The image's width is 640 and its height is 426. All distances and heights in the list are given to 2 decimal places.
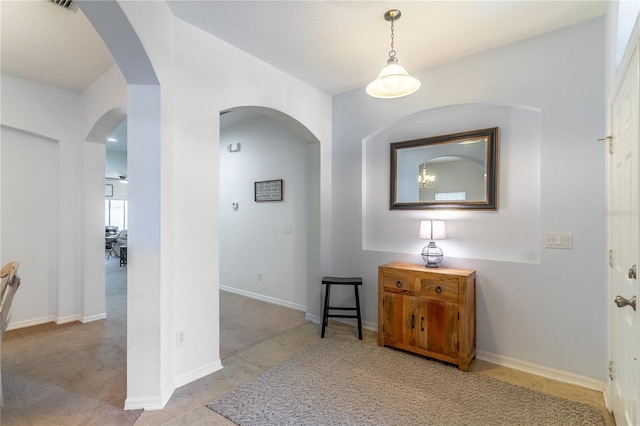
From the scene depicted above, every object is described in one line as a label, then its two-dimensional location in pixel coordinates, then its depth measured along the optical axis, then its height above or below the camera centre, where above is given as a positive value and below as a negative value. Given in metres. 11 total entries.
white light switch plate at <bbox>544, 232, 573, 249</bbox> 2.31 -0.21
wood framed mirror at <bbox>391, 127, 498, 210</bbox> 2.67 +0.41
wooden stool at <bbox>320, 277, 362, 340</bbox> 3.17 -0.84
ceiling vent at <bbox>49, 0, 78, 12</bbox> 2.07 +1.47
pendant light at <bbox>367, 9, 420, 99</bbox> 1.93 +0.90
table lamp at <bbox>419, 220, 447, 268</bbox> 2.79 -0.22
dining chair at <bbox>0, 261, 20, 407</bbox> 1.90 -0.53
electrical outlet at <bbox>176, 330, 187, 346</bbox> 2.22 -0.93
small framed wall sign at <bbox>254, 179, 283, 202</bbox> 4.29 +0.35
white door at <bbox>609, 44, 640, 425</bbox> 1.35 -0.15
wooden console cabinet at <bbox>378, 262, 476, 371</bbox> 2.46 -0.86
